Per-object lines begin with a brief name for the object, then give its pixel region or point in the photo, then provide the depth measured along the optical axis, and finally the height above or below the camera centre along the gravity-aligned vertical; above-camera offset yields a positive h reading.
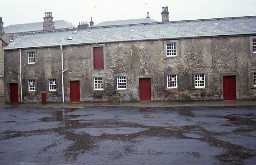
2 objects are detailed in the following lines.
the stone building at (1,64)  40.17 +3.22
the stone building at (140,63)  28.39 +2.34
